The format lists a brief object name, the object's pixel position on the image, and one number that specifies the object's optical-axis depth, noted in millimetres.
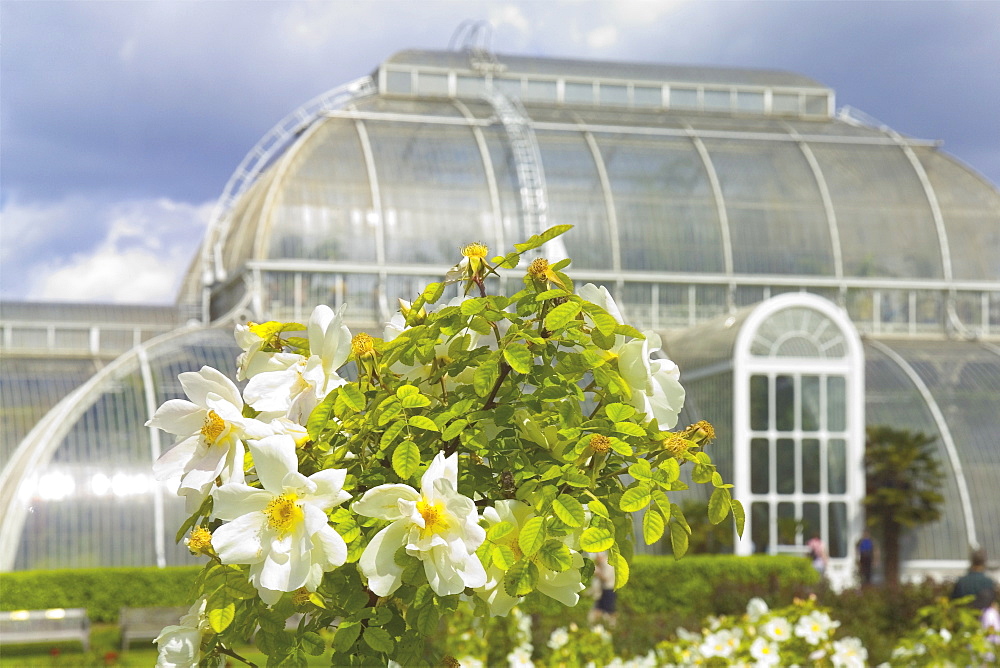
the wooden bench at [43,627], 13891
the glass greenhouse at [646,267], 18125
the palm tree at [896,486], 19016
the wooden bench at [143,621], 13906
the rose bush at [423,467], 2168
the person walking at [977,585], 10664
